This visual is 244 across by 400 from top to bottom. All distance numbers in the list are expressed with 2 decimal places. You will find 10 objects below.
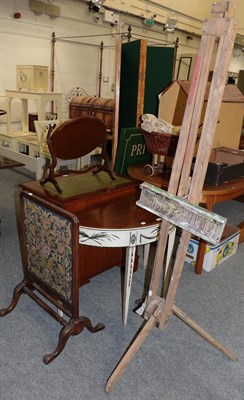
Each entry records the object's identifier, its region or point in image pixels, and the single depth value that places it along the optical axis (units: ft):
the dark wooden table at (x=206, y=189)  6.73
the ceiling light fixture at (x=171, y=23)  19.14
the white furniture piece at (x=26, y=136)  12.94
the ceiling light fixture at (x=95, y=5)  15.81
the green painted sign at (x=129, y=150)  7.40
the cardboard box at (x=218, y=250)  7.76
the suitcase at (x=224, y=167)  6.90
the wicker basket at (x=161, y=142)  6.58
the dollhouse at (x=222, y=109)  8.34
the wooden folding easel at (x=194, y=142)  3.46
